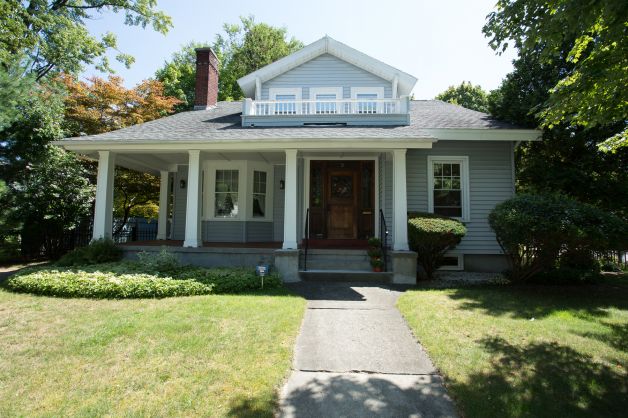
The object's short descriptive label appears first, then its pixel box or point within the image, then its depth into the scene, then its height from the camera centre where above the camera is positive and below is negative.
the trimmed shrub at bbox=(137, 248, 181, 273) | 7.76 -0.83
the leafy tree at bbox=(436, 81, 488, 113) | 30.50 +12.50
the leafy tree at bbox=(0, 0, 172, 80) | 12.95 +8.47
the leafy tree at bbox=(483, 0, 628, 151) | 3.73 +2.36
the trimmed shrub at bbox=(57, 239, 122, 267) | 8.54 -0.73
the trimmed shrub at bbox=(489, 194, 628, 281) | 6.25 +0.02
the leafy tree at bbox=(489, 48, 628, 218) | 10.52 +2.60
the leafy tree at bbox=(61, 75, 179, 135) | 14.47 +5.46
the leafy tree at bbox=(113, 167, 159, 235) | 15.98 +1.73
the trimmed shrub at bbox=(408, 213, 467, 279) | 7.86 -0.16
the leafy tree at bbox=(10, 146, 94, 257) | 10.89 +0.81
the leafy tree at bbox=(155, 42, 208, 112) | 26.31 +12.39
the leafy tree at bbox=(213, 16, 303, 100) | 28.73 +15.18
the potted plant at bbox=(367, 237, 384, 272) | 8.16 -0.58
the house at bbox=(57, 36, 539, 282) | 8.59 +1.97
